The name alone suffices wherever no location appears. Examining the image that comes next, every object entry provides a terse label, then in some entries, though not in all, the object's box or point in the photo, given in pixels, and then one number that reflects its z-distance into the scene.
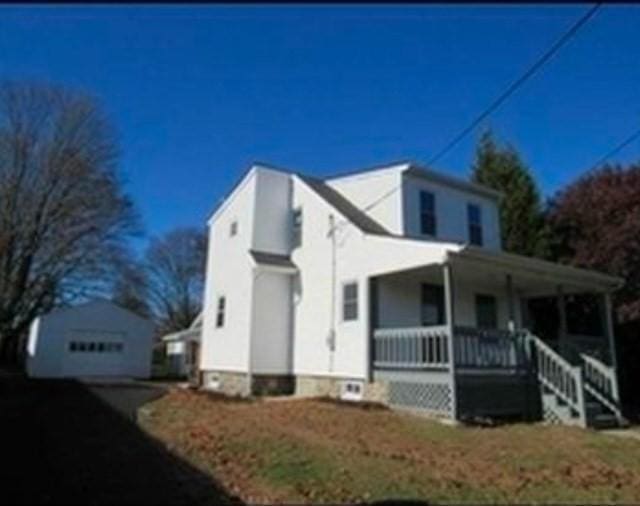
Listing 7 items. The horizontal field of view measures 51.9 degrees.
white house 14.87
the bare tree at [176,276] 59.28
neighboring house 40.06
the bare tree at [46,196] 34.09
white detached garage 35.12
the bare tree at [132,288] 43.31
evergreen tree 26.73
